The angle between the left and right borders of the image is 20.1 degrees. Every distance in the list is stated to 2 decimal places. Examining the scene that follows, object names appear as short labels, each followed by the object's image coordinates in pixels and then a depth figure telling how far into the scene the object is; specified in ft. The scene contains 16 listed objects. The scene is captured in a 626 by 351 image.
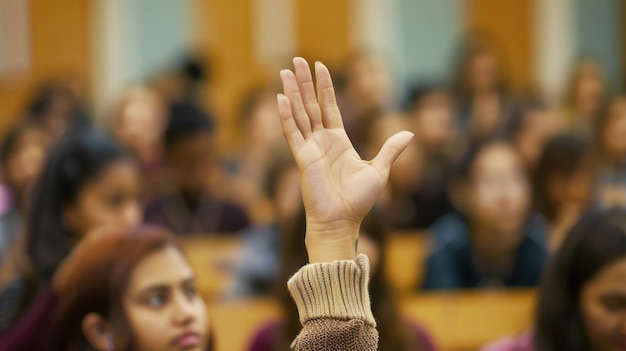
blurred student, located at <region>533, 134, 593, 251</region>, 24.24
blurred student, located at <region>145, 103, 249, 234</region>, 27.86
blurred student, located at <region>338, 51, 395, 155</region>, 35.85
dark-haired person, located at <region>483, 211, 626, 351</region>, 13.73
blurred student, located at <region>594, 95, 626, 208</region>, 26.49
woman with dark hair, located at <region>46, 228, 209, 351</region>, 12.91
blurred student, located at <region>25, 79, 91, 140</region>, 35.55
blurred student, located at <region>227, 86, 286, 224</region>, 32.79
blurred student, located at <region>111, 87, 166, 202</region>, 34.52
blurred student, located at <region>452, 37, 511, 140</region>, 38.68
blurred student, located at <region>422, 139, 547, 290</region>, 23.05
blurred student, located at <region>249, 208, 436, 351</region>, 16.46
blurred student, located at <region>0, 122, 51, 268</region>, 23.64
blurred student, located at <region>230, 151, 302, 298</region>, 23.23
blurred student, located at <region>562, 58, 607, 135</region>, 39.53
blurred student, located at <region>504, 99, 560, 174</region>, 31.90
